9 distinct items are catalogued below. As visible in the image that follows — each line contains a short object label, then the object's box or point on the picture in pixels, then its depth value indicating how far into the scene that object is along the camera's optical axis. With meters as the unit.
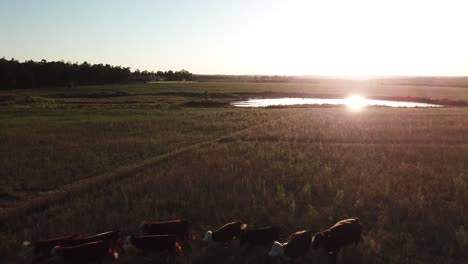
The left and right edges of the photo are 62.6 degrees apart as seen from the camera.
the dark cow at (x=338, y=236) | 7.98
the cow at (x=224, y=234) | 8.36
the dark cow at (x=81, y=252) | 7.51
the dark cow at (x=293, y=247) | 7.61
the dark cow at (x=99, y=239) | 7.91
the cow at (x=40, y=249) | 7.78
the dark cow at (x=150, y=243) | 7.94
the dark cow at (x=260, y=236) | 8.34
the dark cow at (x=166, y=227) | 8.60
